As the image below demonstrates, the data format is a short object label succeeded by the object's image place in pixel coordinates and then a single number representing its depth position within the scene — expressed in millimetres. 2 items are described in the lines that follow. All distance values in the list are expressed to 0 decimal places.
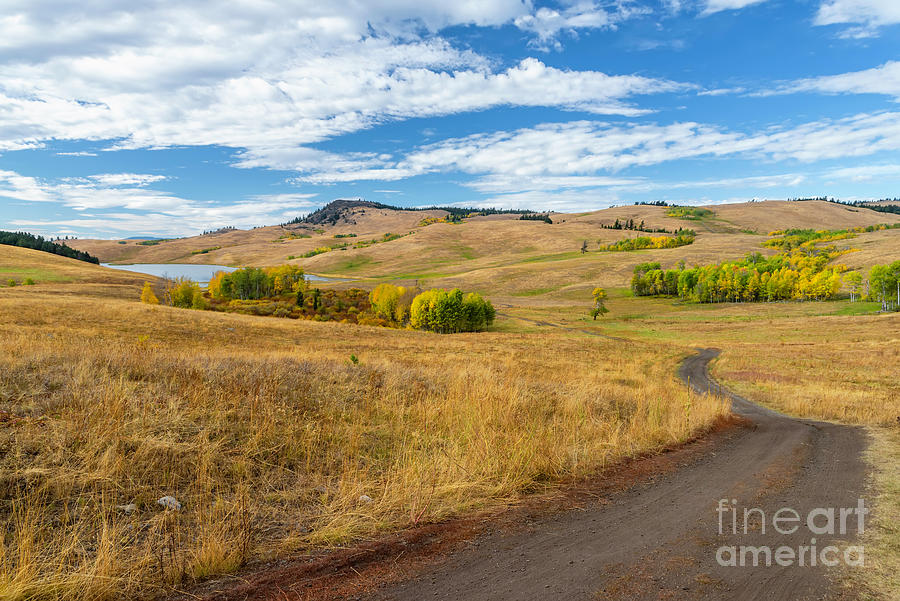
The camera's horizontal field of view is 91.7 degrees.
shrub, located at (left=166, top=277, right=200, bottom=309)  96625
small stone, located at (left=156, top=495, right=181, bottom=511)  5137
